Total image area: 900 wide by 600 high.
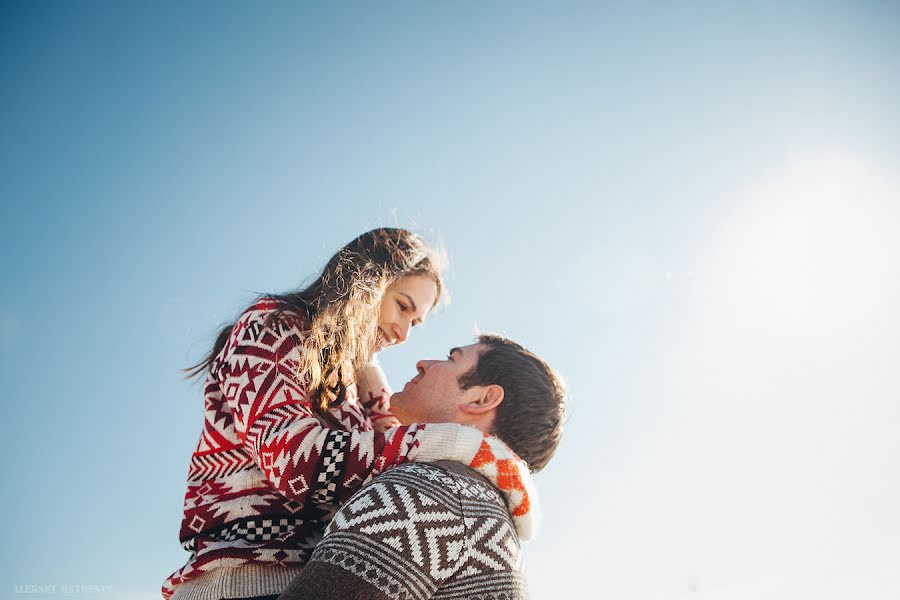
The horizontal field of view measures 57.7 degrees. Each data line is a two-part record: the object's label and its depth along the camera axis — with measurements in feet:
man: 2.55
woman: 3.06
